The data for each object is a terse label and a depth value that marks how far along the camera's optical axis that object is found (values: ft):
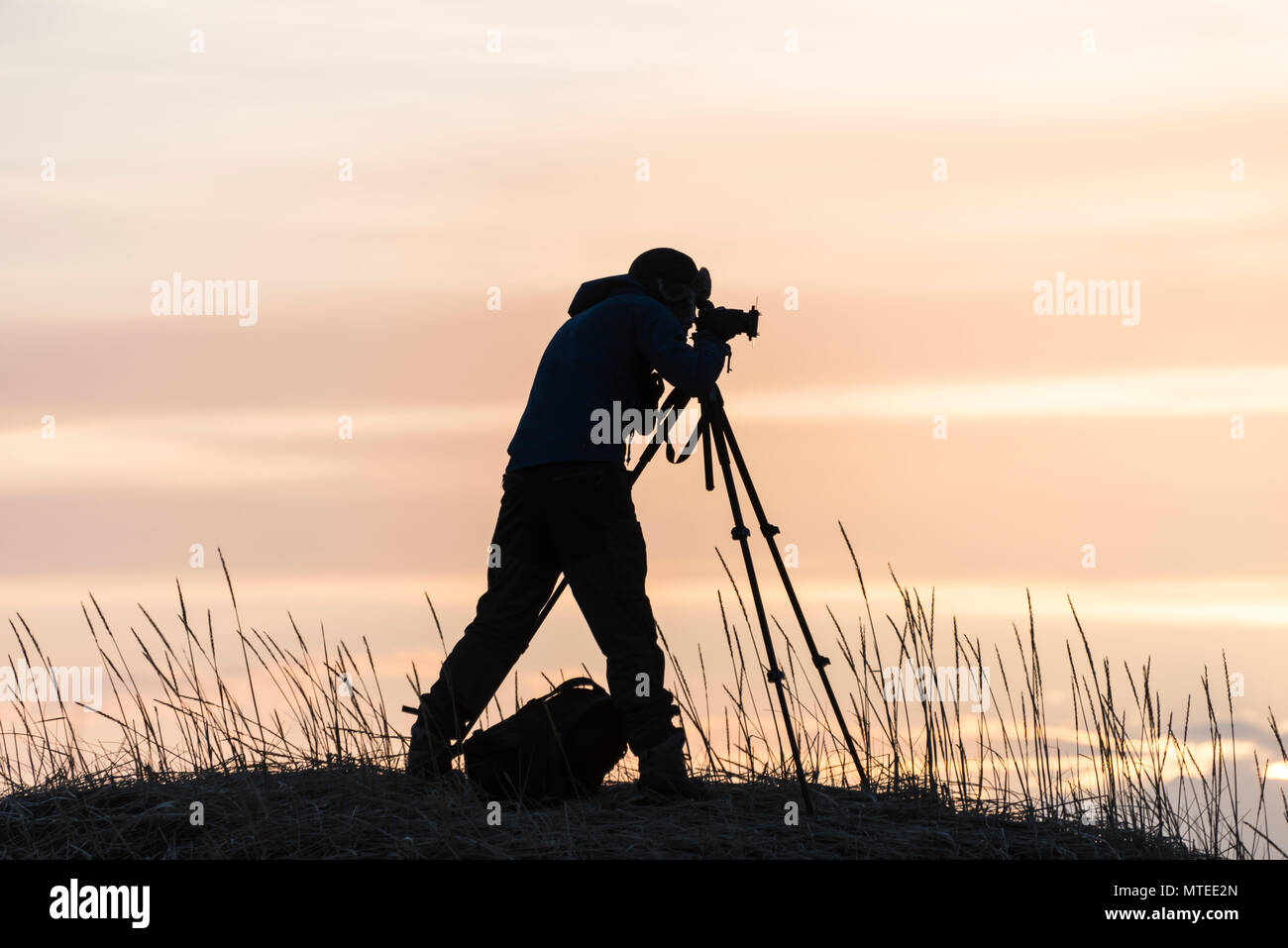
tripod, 43.27
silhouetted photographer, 44.37
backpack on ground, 45.78
